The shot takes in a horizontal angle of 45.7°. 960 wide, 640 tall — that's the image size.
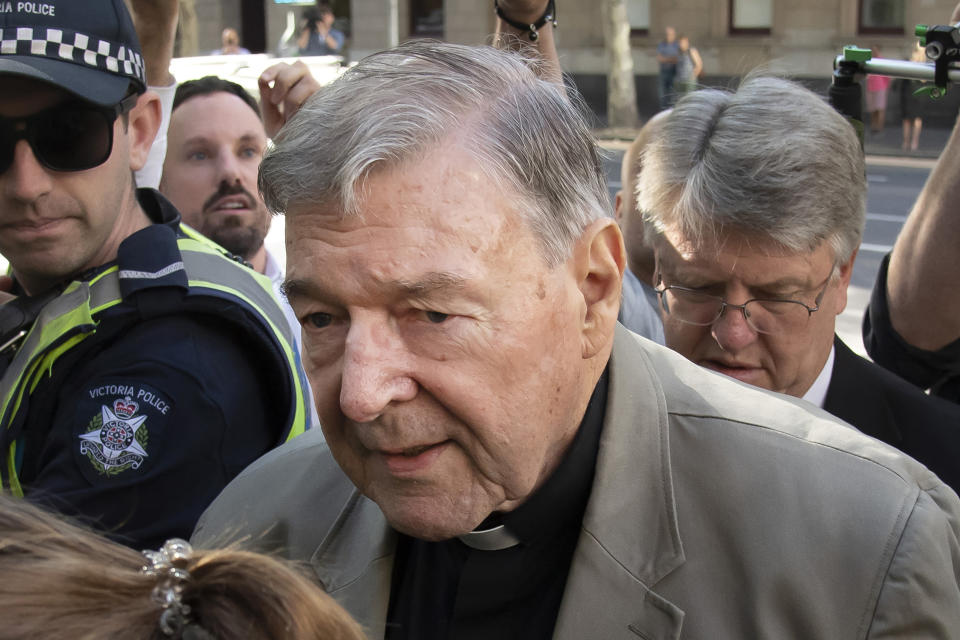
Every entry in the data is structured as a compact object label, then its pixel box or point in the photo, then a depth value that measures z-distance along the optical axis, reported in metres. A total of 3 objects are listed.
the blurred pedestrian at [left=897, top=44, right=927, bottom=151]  19.19
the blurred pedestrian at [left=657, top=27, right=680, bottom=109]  22.67
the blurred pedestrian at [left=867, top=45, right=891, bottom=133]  18.83
